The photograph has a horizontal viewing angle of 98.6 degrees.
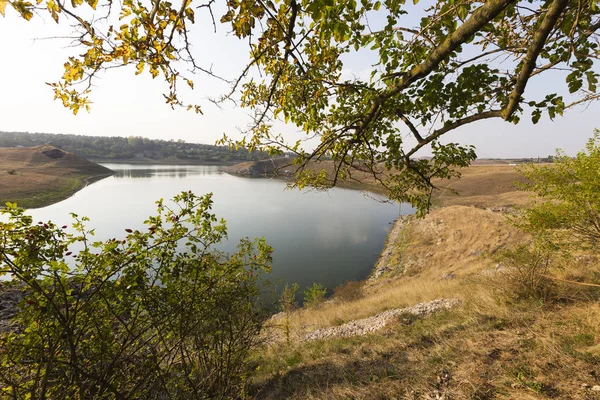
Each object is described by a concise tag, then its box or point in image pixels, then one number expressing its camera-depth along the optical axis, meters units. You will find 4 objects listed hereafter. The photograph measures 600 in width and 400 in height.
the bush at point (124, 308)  2.28
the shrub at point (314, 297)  15.85
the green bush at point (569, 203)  5.43
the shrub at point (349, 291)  17.15
